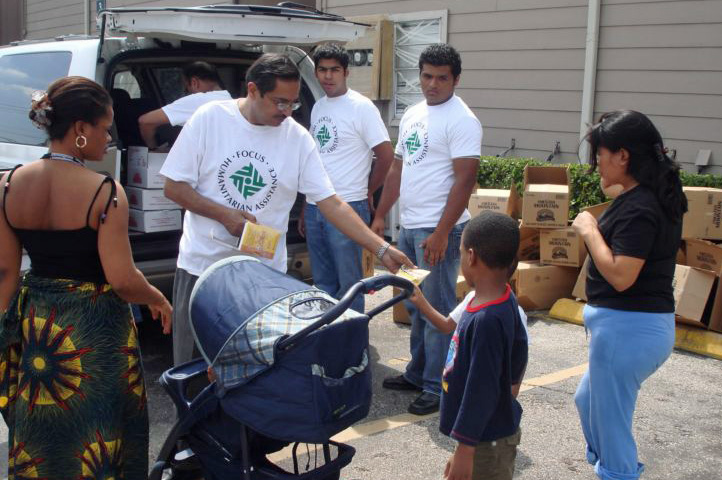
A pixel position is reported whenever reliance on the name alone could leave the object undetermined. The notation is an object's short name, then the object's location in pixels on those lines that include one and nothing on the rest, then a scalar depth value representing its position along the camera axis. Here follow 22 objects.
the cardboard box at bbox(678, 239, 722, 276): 5.95
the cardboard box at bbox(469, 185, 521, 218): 7.00
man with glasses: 3.58
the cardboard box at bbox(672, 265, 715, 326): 5.80
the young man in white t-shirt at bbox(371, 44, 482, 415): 4.60
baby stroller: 2.53
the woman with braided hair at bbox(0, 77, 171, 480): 2.84
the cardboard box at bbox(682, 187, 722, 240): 6.05
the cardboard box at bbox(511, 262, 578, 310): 6.67
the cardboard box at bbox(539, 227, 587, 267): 6.64
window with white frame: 9.70
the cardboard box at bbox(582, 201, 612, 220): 6.14
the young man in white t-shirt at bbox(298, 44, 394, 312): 5.27
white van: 4.59
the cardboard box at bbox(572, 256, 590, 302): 6.48
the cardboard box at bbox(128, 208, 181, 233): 5.11
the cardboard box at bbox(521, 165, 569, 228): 6.65
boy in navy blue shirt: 2.63
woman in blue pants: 3.02
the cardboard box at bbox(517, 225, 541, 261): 7.14
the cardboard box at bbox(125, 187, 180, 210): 5.12
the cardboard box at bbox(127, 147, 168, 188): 5.16
